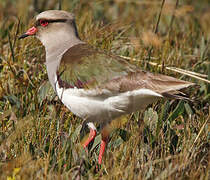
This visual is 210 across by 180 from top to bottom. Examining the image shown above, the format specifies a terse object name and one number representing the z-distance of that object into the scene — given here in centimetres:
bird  789
